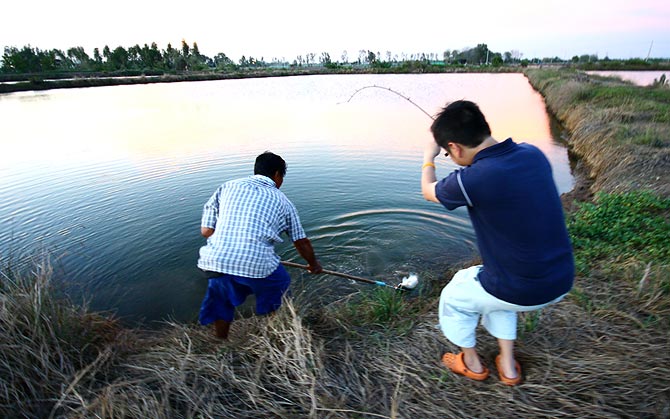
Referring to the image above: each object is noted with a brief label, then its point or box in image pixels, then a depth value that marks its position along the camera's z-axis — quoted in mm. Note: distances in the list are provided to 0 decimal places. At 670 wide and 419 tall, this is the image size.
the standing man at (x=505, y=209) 1710
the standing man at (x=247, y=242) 2736
